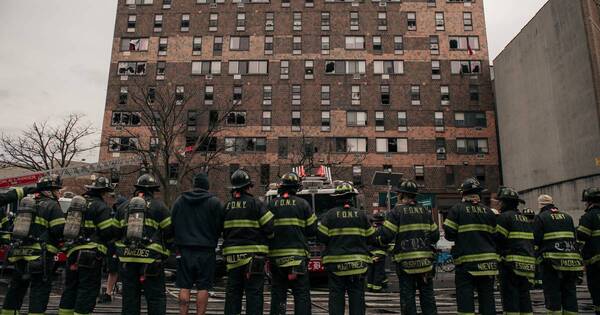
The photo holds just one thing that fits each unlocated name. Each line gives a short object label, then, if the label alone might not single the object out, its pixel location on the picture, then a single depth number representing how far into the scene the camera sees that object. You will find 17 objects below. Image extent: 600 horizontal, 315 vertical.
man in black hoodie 6.12
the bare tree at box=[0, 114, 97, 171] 40.78
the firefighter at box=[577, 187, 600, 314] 7.34
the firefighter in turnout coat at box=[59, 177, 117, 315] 6.24
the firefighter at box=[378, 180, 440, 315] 6.38
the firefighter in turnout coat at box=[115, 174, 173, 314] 5.88
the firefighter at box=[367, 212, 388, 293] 11.79
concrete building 26.77
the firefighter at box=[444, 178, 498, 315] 6.37
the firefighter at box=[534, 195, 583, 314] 7.13
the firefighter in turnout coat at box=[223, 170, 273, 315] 6.05
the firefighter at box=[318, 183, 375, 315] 6.20
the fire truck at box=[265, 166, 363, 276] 11.97
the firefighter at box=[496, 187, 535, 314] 6.68
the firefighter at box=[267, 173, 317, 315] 6.27
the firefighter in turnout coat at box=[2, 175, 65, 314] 6.29
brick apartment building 39.03
